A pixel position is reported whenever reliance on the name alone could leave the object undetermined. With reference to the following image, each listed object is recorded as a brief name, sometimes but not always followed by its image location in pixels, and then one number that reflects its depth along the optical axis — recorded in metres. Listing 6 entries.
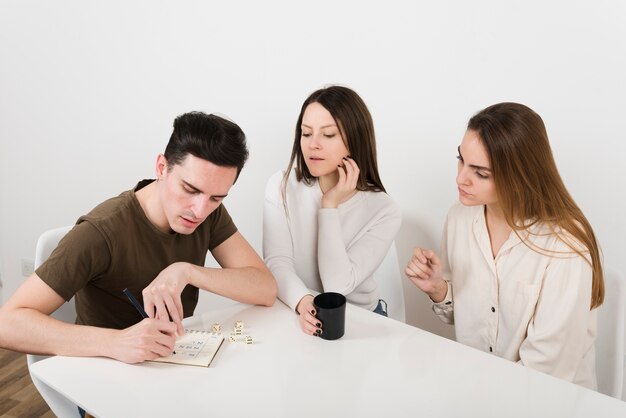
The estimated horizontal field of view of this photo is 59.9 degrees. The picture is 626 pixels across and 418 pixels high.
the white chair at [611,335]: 1.44
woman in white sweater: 1.73
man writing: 1.16
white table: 1.02
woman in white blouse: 1.40
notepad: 1.15
